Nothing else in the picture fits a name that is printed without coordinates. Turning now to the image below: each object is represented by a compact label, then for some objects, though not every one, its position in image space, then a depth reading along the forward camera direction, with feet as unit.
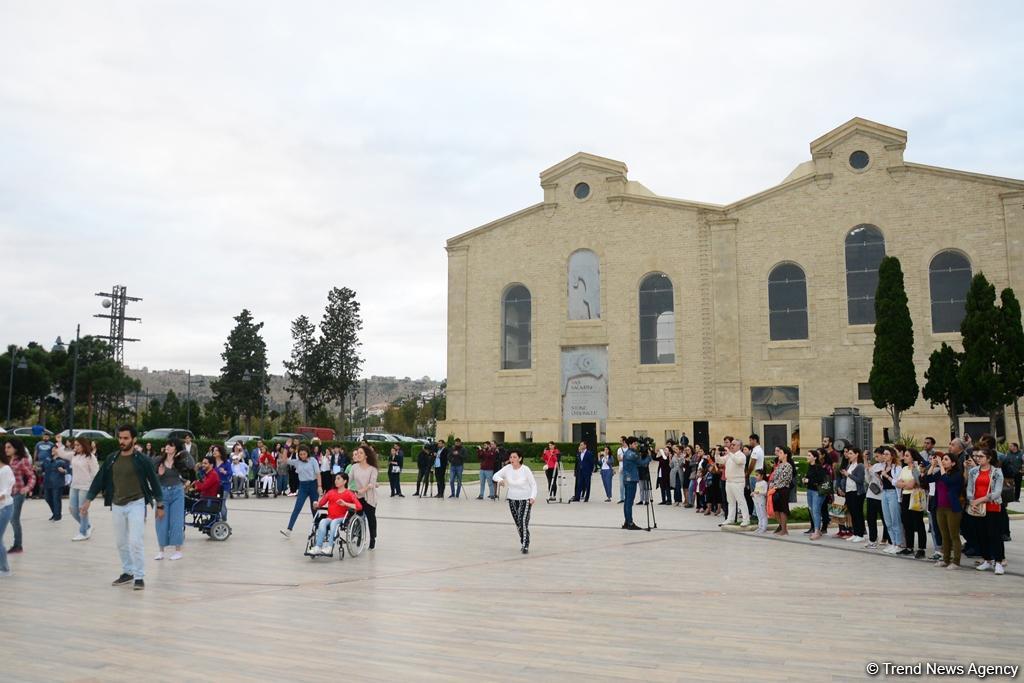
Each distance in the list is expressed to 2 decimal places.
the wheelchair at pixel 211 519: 48.73
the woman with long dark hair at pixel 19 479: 41.34
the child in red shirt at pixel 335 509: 40.09
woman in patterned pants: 43.78
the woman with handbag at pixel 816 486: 51.60
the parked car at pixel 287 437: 163.02
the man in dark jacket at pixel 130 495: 32.22
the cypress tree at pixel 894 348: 125.80
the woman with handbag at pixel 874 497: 45.52
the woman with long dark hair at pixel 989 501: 36.86
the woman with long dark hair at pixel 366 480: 44.01
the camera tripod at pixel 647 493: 56.71
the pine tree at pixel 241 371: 255.29
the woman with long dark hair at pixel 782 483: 52.65
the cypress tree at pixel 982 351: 116.06
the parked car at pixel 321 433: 198.29
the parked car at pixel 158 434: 138.10
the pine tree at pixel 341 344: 256.52
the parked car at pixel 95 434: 122.70
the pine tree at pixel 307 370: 257.14
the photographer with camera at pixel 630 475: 55.67
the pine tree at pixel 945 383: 125.59
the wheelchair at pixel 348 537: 40.70
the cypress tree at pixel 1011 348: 115.65
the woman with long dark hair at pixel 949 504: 38.32
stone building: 141.38
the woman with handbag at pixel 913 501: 41.91
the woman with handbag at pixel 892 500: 43.93
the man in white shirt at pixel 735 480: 56.39
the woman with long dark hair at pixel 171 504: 40.14
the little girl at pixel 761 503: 54.39
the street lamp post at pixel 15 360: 164.61
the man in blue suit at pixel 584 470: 79.25
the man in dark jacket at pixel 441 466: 86.84
